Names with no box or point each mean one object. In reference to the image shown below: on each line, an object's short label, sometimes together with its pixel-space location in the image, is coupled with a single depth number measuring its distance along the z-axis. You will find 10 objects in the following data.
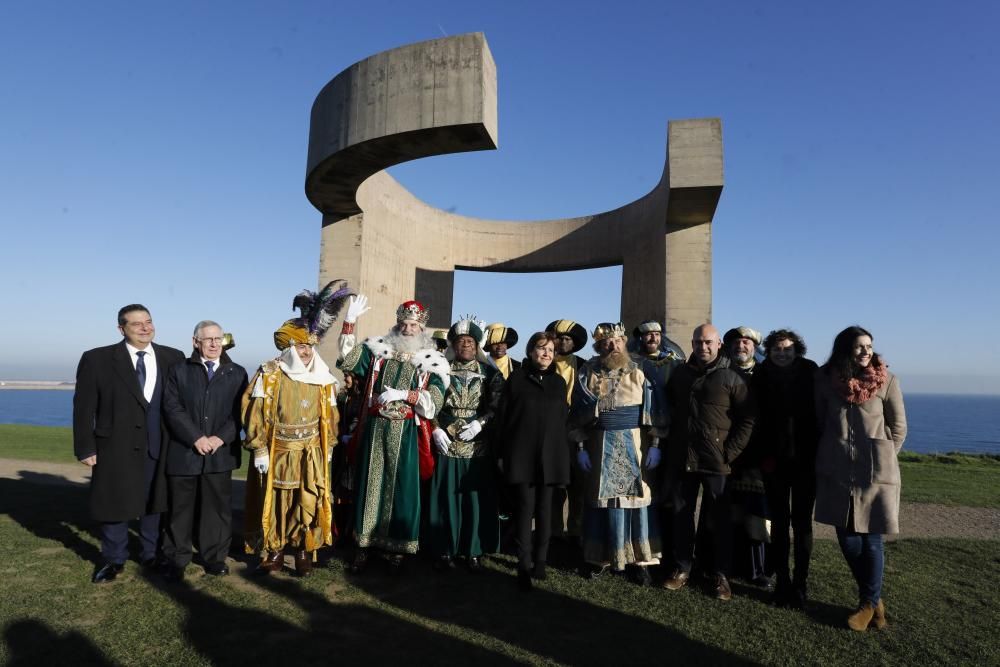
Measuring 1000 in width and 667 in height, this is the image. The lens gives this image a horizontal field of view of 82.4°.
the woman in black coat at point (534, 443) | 3.75
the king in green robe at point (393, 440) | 3.89
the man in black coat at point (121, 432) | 3.62
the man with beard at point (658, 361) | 3.92
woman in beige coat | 3.10
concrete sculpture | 7.41
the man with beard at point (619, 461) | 3.81
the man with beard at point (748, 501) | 3.62
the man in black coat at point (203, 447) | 3.75
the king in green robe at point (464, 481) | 3.96
